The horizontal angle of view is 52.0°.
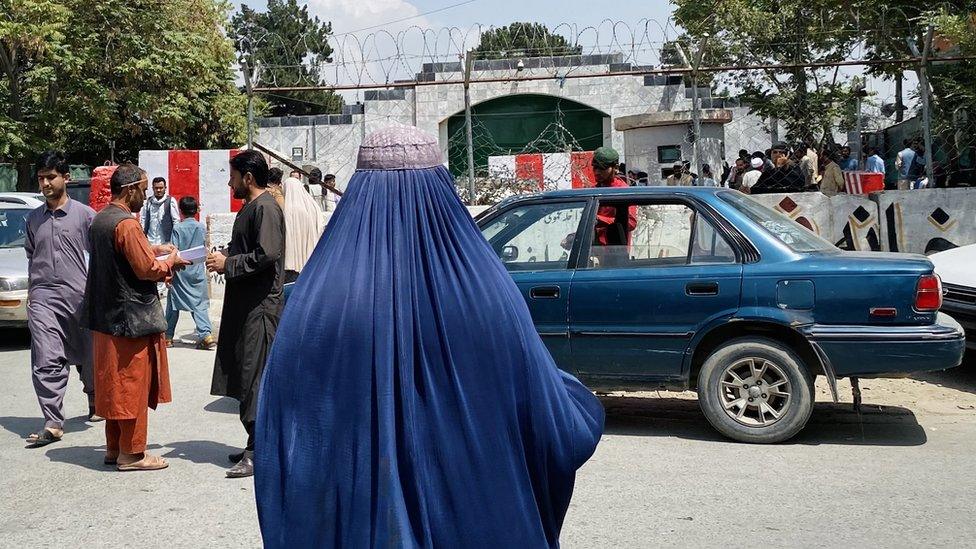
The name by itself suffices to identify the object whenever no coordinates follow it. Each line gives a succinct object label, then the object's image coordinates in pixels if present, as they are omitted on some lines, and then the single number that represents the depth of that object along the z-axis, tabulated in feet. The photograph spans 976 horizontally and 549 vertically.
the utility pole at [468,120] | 35.96
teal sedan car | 20.70
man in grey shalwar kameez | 22.61
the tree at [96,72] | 73.41
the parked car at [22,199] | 42.70
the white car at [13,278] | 35.65
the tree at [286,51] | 38.75
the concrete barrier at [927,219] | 36.86
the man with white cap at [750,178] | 47.09
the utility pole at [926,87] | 34.40
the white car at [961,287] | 27.07
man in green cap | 23.15
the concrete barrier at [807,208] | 37.96
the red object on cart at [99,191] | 44.73
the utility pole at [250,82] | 37.27
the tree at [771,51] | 57.21
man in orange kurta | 19.43
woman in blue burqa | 8.13
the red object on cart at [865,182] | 37.96
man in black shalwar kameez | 18.78
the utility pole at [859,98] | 45.42
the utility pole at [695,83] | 34.94
